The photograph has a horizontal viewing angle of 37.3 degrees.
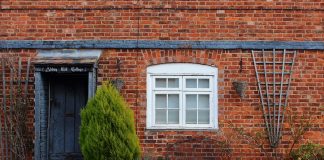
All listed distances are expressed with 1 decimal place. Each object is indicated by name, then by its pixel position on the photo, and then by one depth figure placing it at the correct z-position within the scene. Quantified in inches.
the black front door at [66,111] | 368.2
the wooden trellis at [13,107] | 352.2
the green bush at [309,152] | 337.9
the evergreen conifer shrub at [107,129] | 299.9
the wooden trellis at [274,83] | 352.8
